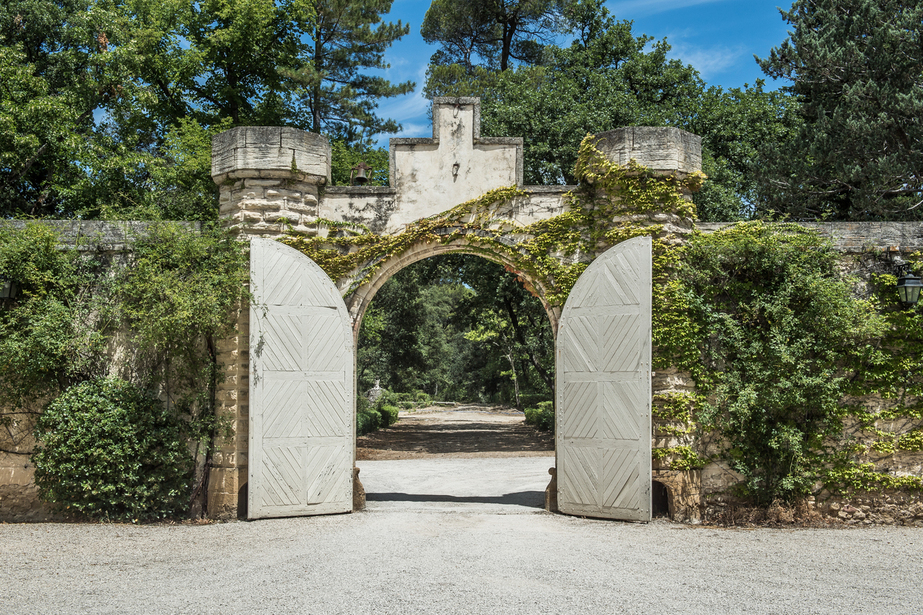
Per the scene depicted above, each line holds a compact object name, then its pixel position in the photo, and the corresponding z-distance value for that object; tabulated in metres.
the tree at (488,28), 19.48
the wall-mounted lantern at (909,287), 6.80
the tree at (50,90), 13.85
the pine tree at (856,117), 12.43
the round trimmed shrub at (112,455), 6.61
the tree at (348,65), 17.56
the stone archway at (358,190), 7.03
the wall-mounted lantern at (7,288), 6.93
